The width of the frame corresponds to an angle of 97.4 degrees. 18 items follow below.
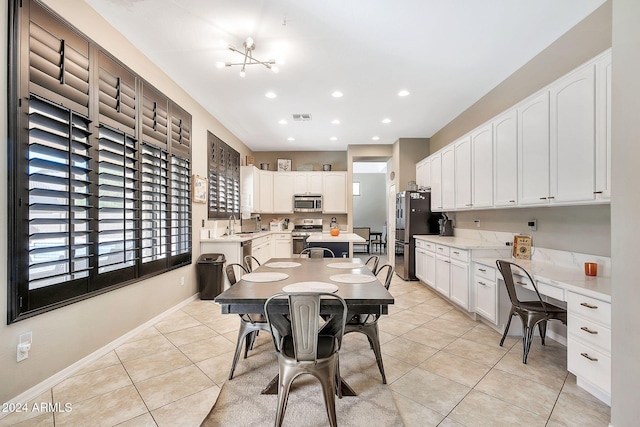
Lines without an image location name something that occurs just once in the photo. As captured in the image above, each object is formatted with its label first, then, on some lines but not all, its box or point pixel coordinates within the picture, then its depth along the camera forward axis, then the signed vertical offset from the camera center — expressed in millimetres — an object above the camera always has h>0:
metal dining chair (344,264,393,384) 2107 -877
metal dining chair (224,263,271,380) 2150 -877
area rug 1729 -1284
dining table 1741 -535
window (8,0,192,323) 1841 +340
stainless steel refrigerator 5332 -155
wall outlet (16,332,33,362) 1853 -898
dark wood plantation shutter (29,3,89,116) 1930 +1118
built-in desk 1798 -722
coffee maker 5031 -250
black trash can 4219 -974
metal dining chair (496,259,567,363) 2371 -837
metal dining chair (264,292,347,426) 1540 -799
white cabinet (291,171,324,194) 7234 +759
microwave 7156 +264
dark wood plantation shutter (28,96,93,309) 1912 +100
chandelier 2808 +1682
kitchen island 4426 -506
